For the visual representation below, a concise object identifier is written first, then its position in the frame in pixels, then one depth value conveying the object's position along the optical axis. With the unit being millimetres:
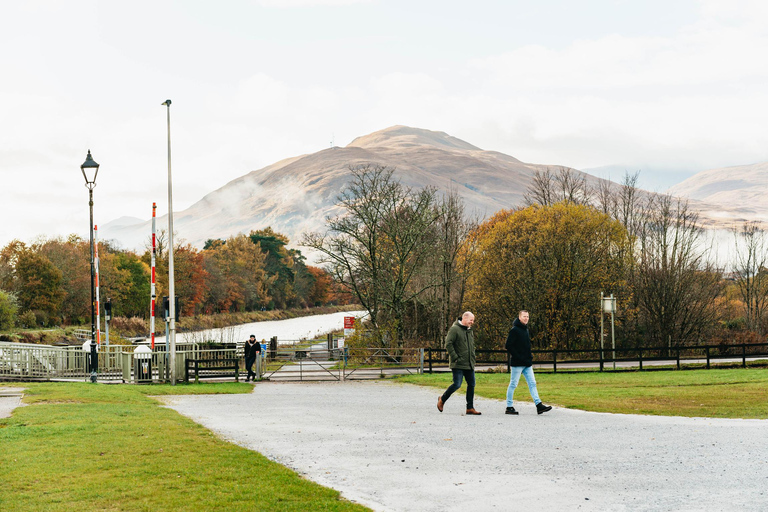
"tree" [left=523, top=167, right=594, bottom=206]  68375
